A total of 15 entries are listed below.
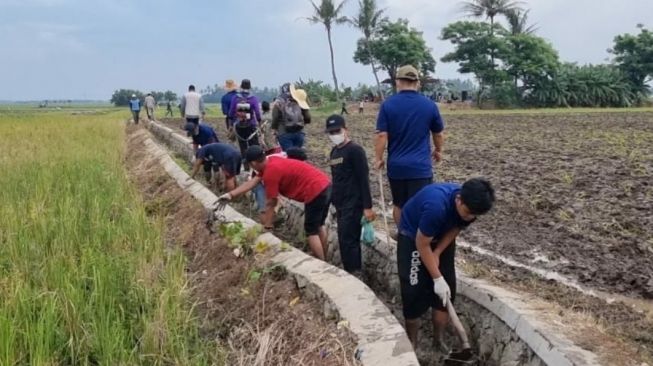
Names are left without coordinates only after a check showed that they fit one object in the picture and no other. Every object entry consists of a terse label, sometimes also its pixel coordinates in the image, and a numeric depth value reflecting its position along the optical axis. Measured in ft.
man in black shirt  14.42
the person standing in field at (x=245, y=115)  26.48
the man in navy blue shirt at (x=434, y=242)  9.90
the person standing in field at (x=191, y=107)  36.55
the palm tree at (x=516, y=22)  120.78
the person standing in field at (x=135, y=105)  71.82
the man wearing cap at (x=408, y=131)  14.01
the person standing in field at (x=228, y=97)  27.81
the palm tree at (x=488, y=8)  117.39
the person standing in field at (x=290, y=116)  22.97
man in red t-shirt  15.53
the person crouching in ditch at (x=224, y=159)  23.56
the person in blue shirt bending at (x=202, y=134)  29.14
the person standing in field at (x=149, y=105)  74.58
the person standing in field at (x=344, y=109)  102.58
